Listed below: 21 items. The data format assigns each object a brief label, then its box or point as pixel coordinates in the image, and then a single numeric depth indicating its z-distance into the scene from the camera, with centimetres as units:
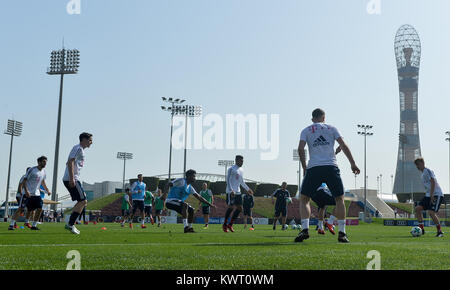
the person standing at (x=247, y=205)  2228
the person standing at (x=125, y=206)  2506
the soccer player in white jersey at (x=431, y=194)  1447
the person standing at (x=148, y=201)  2412
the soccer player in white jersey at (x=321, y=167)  902
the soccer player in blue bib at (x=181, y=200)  1425
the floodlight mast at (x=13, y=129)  7606
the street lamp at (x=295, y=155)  10206
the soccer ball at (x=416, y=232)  1450
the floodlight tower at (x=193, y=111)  7241
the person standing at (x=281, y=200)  2097
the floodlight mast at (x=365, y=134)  7512
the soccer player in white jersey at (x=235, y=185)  1642
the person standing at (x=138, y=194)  2130
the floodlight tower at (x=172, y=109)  5998
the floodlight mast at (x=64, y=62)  6003
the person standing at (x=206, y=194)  2312
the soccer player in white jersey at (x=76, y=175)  1180
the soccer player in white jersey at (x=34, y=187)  1533
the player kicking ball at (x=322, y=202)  1314
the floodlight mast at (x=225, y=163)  12306
